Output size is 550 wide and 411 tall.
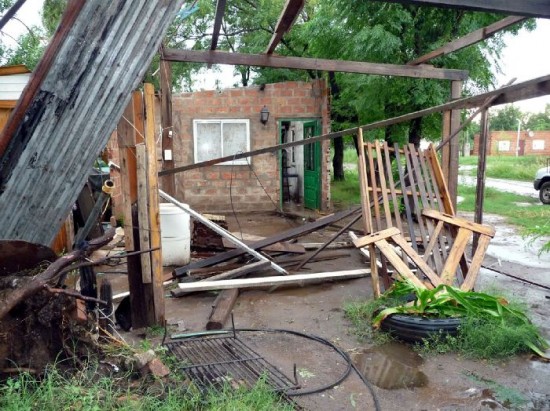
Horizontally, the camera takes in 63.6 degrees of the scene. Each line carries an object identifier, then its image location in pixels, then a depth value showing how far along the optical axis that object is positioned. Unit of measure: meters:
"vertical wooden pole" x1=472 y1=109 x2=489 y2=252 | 5.14
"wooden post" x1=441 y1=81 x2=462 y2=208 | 6.73
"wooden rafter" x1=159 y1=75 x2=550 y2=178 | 4.23
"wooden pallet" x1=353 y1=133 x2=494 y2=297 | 4.82
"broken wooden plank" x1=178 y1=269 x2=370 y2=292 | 5.48
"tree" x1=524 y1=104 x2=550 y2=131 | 55.44
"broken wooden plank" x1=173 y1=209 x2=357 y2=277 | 6.32
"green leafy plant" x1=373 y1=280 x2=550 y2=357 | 3.94
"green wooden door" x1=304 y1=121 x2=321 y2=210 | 12.30
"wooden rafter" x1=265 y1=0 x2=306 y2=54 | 4.75
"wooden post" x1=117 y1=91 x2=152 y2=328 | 4.27
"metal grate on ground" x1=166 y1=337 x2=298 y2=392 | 3.21
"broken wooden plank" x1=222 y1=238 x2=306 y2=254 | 6.95
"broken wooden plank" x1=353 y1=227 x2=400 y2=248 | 4.80
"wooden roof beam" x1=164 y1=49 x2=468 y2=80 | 6.50
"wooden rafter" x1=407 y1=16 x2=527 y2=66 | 5.59
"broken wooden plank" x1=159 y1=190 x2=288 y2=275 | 5.82
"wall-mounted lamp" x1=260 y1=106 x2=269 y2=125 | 11.88
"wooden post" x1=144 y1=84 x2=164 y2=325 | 4.16
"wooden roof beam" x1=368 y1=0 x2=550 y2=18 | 2.89
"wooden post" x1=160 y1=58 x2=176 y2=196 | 7.44
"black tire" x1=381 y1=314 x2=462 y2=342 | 4.09
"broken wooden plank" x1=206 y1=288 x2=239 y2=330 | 4.48
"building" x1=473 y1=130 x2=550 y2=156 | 42.03
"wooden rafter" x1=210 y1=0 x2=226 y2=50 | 4.69
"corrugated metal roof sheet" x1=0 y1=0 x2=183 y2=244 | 2.33
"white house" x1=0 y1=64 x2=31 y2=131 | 7.02
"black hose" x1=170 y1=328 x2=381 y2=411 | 3.23
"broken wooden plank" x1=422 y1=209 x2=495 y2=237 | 4.98
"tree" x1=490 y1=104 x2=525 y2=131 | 58.62
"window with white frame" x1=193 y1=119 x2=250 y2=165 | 12.16
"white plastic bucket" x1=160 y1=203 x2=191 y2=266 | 6.54
